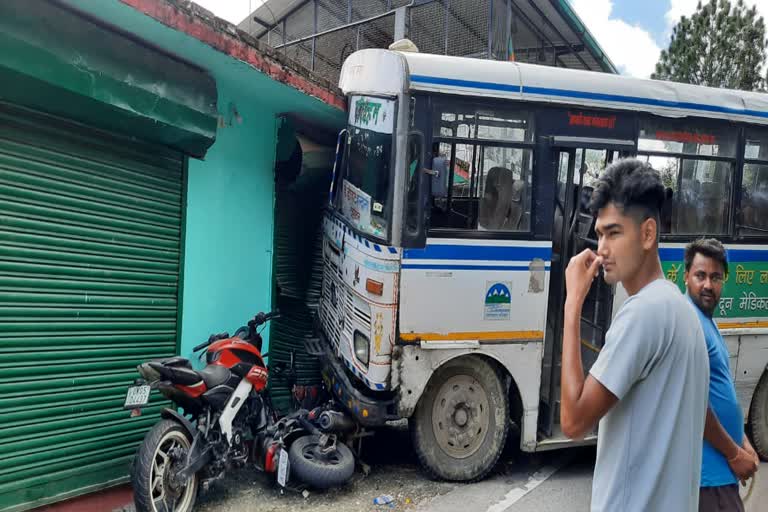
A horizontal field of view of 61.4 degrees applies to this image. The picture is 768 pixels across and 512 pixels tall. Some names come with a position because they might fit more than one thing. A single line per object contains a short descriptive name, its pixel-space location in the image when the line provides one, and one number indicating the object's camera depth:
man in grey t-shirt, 1.72
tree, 17.34
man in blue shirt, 2.35
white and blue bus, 5.06
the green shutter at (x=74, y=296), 4.12
